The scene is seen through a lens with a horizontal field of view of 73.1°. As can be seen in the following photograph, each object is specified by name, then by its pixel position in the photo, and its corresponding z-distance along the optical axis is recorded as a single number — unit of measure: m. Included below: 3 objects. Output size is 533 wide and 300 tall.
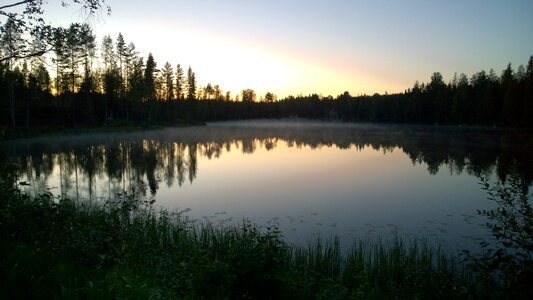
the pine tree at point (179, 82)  105.13
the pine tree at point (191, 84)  112.36
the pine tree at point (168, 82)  96.09
